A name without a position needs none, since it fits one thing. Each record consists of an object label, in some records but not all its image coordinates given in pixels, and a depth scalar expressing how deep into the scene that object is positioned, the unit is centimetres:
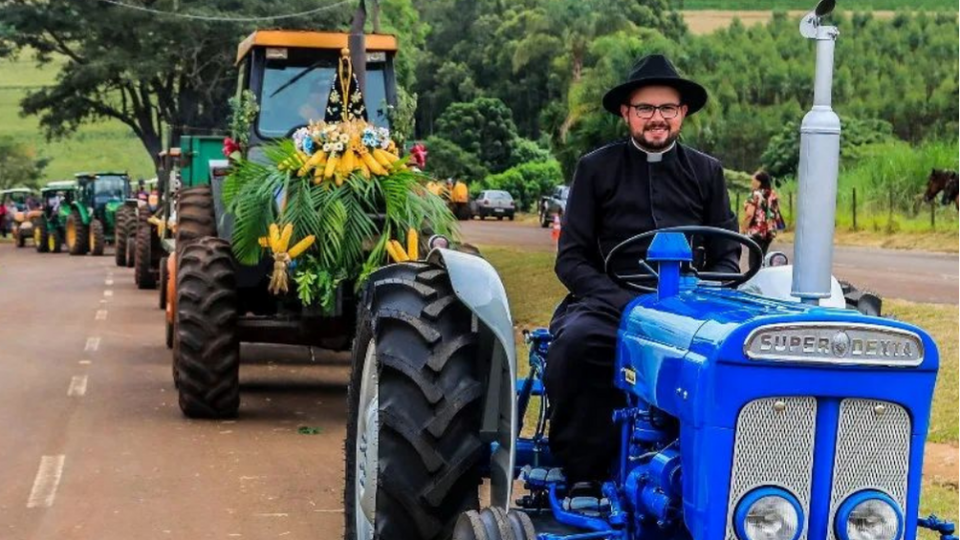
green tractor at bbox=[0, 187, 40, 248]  5259
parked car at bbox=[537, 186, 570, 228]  5559
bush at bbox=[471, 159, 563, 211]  7719
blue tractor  539
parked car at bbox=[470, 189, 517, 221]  7006
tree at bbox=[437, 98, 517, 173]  7688
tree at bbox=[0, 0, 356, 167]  5331
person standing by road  2197
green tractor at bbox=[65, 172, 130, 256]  4372
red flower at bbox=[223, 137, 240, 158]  1518
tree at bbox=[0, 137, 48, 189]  9062
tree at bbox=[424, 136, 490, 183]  7419
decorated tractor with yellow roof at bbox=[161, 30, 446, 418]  1298
